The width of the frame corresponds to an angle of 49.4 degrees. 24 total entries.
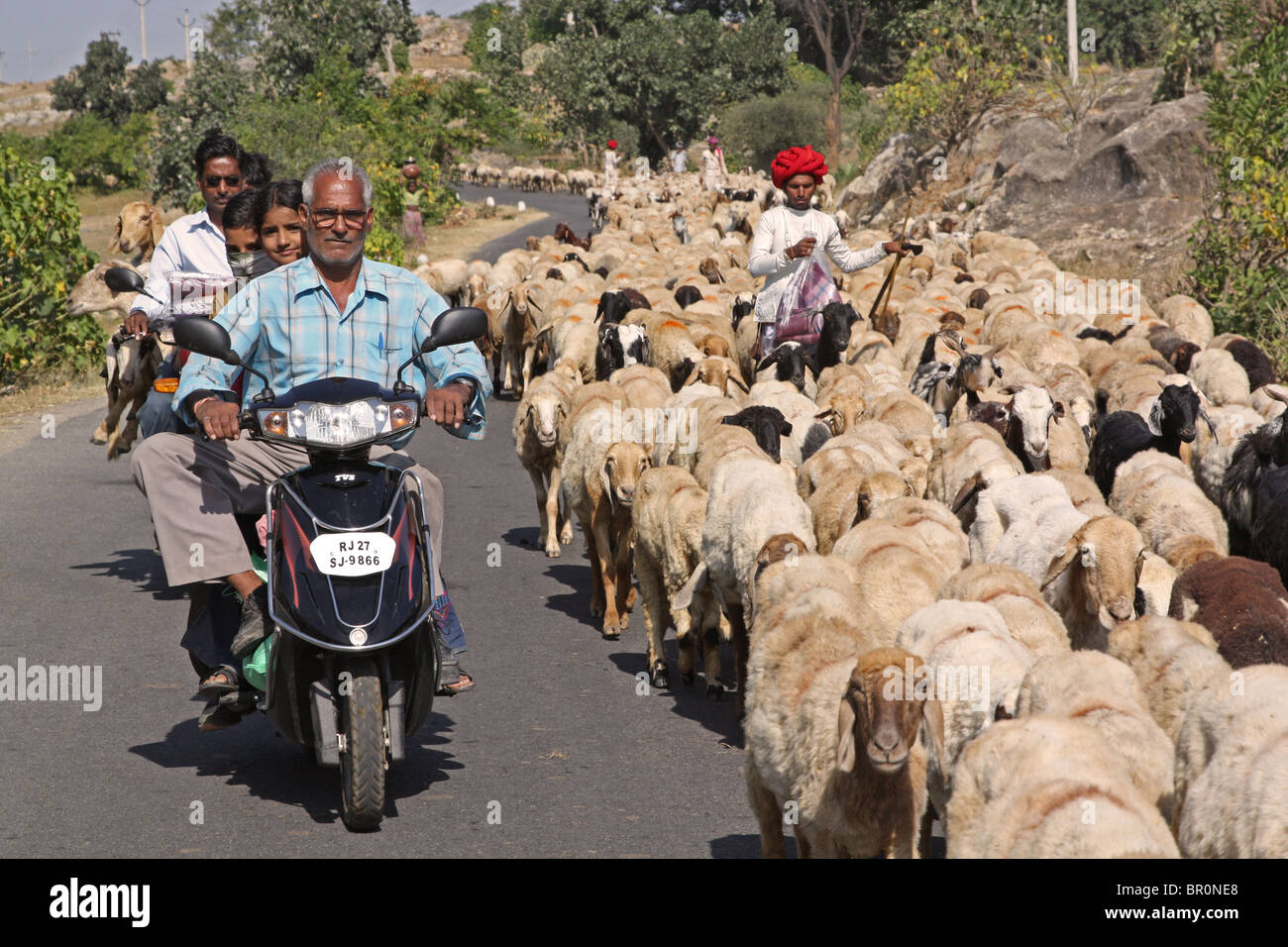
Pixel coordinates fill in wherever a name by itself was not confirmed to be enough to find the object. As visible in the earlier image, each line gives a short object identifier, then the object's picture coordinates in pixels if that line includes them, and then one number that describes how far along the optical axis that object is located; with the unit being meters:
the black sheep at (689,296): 17.75
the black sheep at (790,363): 12.14
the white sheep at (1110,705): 4.67
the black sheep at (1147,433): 9.68
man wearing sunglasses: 7.56
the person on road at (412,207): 32.00
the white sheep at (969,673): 5.32
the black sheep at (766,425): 9.49
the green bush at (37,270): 16.16
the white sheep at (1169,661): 5.18
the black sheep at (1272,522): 7.68
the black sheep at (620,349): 13.63
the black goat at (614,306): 15.12
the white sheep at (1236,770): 4.07
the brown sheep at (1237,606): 5.74
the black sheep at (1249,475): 8.55
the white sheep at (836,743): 4.38
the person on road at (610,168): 51.25
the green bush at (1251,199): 16.64
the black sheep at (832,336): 12.84
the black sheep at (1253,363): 12.69
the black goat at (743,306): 16.05
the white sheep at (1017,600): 5.93
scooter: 4.80
